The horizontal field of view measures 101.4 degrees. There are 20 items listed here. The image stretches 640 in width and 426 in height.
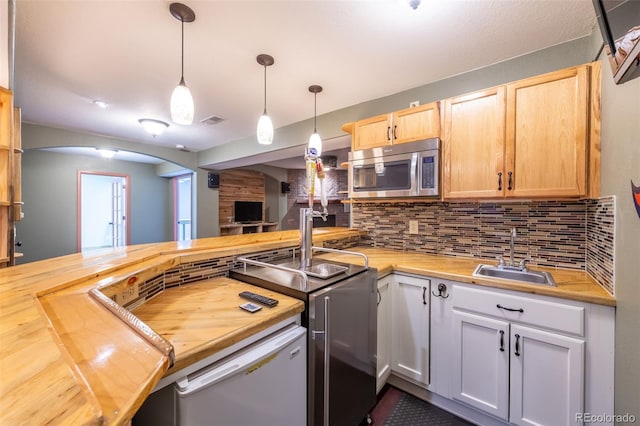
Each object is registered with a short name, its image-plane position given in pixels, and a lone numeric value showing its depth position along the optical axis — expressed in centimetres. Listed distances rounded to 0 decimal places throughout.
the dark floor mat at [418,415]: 166
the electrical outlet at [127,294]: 102
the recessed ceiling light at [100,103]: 271
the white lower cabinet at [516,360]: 133
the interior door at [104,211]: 597
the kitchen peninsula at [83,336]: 39
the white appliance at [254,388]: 78
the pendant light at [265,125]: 194
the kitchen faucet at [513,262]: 178
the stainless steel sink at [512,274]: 164
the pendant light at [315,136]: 232
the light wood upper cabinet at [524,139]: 154
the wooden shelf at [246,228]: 580
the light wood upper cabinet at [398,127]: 208
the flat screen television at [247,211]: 603
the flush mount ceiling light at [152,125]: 314
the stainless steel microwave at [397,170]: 201
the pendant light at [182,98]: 148
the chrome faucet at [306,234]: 170
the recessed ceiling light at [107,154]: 479
